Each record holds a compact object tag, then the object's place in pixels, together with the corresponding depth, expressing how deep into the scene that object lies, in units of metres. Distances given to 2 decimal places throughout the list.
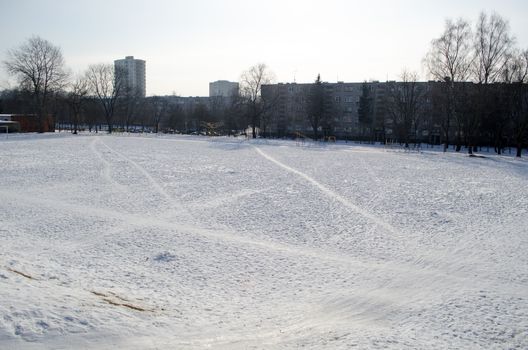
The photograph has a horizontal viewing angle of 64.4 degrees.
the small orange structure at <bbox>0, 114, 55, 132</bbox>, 75.07
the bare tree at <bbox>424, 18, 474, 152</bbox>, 48.84
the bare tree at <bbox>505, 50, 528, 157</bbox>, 48.38
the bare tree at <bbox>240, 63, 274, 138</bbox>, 79.21
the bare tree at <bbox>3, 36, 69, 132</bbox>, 71.12
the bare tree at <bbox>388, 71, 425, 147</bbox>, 69.69
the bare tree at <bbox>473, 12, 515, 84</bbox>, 47.25
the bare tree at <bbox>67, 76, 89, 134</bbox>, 75.01
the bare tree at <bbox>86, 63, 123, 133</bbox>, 83.62
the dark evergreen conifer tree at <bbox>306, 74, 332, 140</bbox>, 82.81
